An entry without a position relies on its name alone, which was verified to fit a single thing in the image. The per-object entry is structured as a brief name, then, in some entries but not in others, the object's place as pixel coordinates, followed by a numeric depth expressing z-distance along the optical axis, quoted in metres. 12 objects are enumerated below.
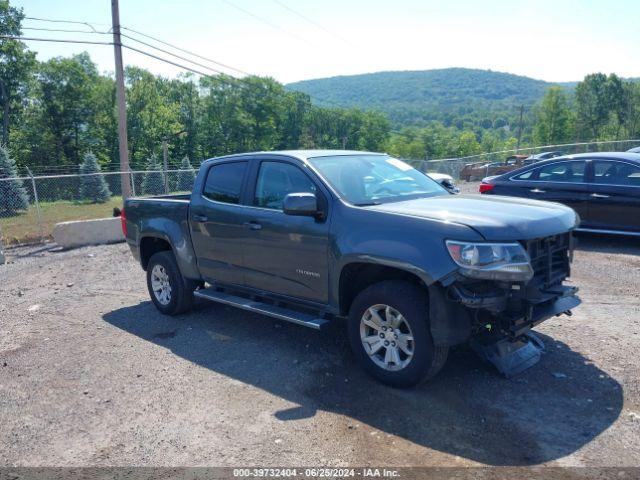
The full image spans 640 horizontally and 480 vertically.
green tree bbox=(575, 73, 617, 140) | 79.59
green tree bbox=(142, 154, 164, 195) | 22.33
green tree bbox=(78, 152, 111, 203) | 20.67
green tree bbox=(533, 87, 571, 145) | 86.69
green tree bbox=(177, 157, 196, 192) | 24.58
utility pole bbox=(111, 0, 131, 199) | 16.45
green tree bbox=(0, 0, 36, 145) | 51.06
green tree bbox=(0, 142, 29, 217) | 18.56
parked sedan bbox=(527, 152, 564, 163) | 25.15
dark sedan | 8.92
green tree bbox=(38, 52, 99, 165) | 55.28
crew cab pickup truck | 3.93
